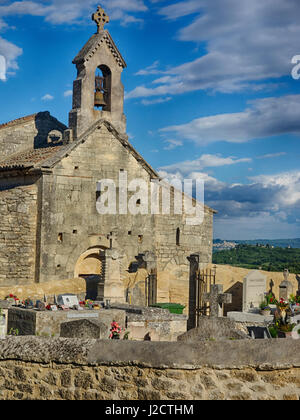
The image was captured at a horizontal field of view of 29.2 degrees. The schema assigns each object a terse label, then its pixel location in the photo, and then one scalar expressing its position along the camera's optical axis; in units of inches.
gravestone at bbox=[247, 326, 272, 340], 467.4
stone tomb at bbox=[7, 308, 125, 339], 482.9
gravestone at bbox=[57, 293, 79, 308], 564.7
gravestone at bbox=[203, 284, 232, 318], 523.2
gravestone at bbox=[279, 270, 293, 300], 870.4
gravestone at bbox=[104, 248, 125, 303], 709.3
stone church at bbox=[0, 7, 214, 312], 856.3
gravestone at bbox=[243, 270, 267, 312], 836.0
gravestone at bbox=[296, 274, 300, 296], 929.5
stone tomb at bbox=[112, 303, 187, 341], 528.4
